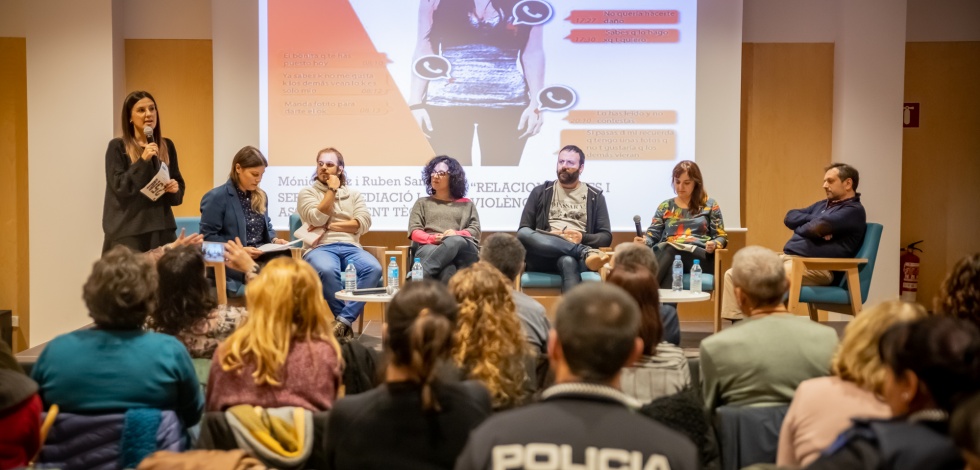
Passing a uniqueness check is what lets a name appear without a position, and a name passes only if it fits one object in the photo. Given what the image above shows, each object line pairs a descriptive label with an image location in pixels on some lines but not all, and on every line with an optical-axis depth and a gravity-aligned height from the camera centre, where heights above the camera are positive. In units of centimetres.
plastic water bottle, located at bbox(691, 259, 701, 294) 528 -52
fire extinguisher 697 -62
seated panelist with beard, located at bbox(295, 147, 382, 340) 534 -23
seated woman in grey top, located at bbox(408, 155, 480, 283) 553 -22
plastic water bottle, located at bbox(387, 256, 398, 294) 518 -50
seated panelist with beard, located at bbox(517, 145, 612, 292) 568 -19
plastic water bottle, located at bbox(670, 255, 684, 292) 534 -53
